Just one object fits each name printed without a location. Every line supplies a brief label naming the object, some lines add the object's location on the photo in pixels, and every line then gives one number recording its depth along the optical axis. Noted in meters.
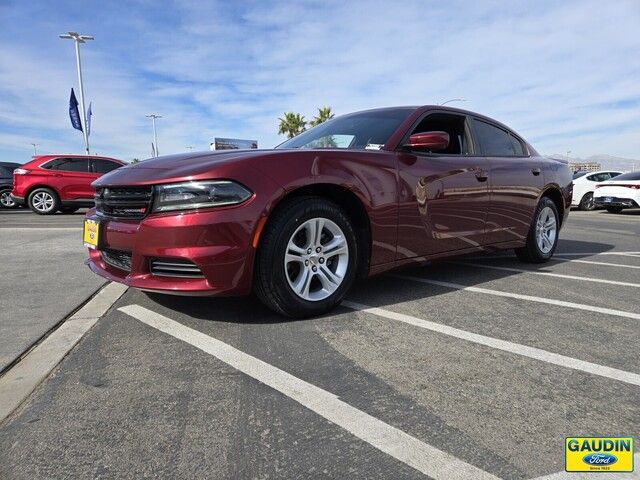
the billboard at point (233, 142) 62.31
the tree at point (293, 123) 54.09
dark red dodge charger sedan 2.57
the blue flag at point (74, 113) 24.81
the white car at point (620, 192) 13.26
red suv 11.73
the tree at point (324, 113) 48.58
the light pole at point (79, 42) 26.17
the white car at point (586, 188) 15.72
